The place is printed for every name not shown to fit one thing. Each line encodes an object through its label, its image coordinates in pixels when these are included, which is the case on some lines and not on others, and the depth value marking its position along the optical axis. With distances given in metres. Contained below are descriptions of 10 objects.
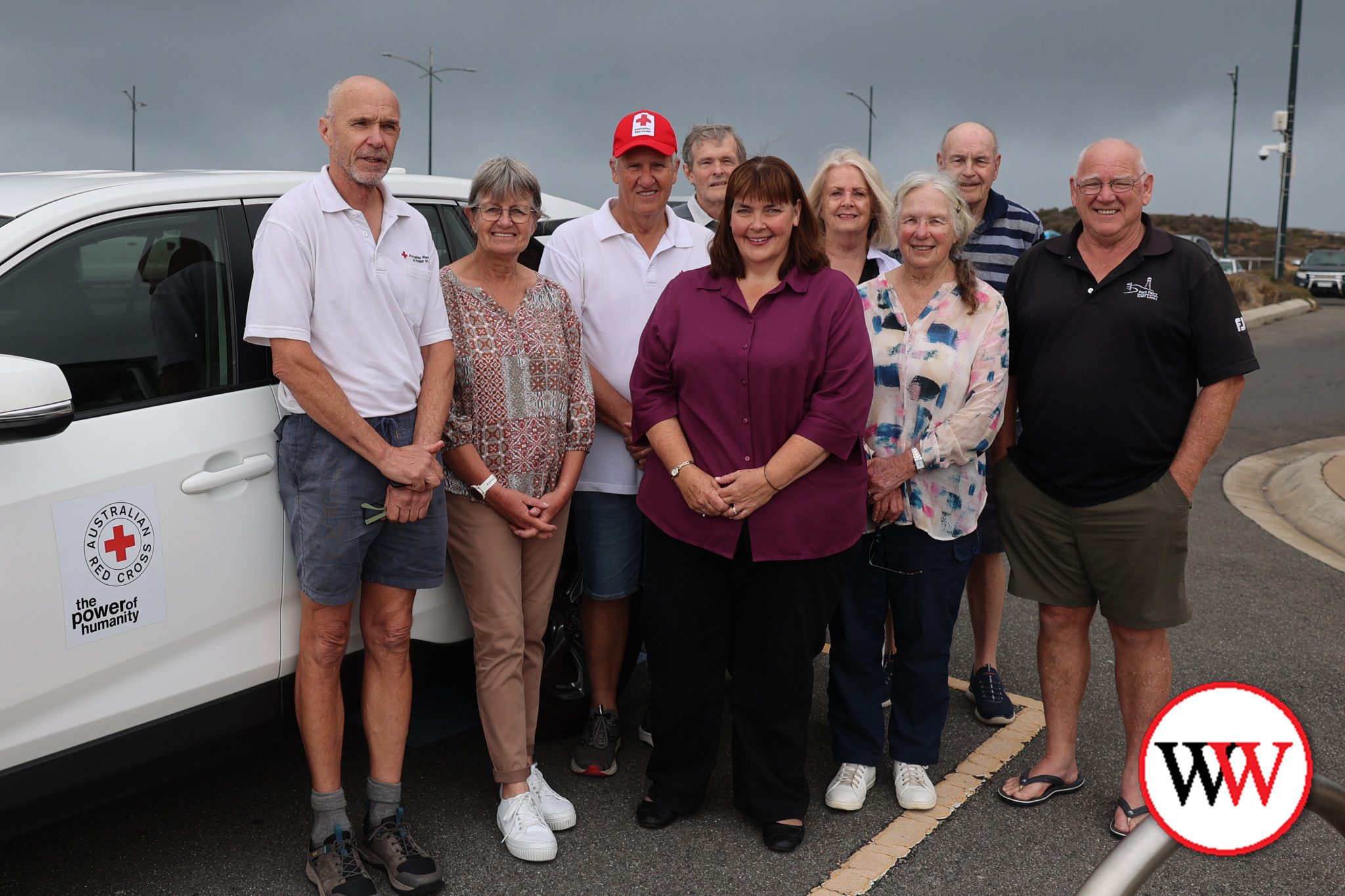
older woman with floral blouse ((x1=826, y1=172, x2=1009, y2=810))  3.36
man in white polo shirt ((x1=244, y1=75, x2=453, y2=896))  2.75
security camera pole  25.36
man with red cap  3.61
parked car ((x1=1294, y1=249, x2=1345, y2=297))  31.86
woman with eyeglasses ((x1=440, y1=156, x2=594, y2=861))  3.20
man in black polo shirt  3.17
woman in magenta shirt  3.09
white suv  2.38
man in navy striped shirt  4.23
